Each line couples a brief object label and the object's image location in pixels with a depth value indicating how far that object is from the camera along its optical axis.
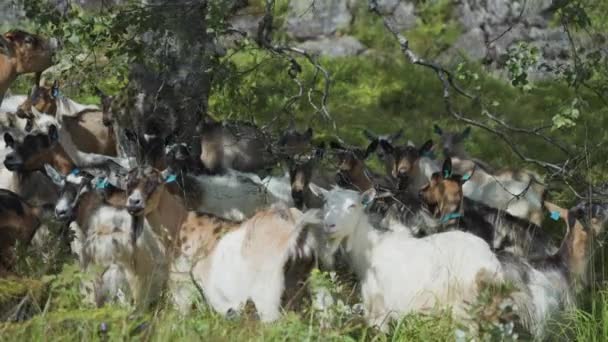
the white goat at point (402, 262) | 13.23
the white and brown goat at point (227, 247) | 14.03
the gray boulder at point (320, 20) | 34.56
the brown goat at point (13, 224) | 14.76
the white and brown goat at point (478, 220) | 17.02
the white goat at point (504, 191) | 18.98
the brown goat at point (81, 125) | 23.03
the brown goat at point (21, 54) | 20.55
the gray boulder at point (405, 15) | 34.47
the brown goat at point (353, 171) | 19.47
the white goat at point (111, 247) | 14.82
